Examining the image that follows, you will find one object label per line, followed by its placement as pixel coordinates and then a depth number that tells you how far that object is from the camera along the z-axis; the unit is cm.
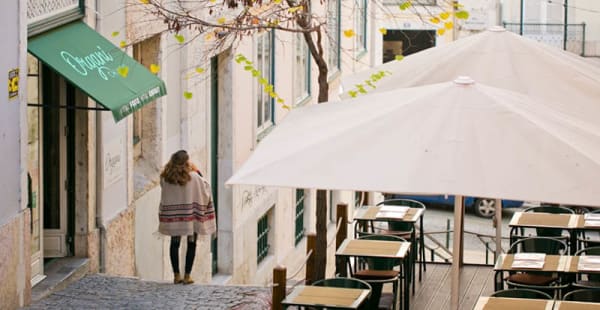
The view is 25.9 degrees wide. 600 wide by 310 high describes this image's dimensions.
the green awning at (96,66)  1248
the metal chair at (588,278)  1262
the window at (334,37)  2707
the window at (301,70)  2425
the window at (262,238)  2156
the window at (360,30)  3276
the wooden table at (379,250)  1307
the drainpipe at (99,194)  1405
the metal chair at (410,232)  1485
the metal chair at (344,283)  1178
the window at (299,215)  2488
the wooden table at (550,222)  1489
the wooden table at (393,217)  1486
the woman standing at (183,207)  1389
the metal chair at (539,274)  1288
